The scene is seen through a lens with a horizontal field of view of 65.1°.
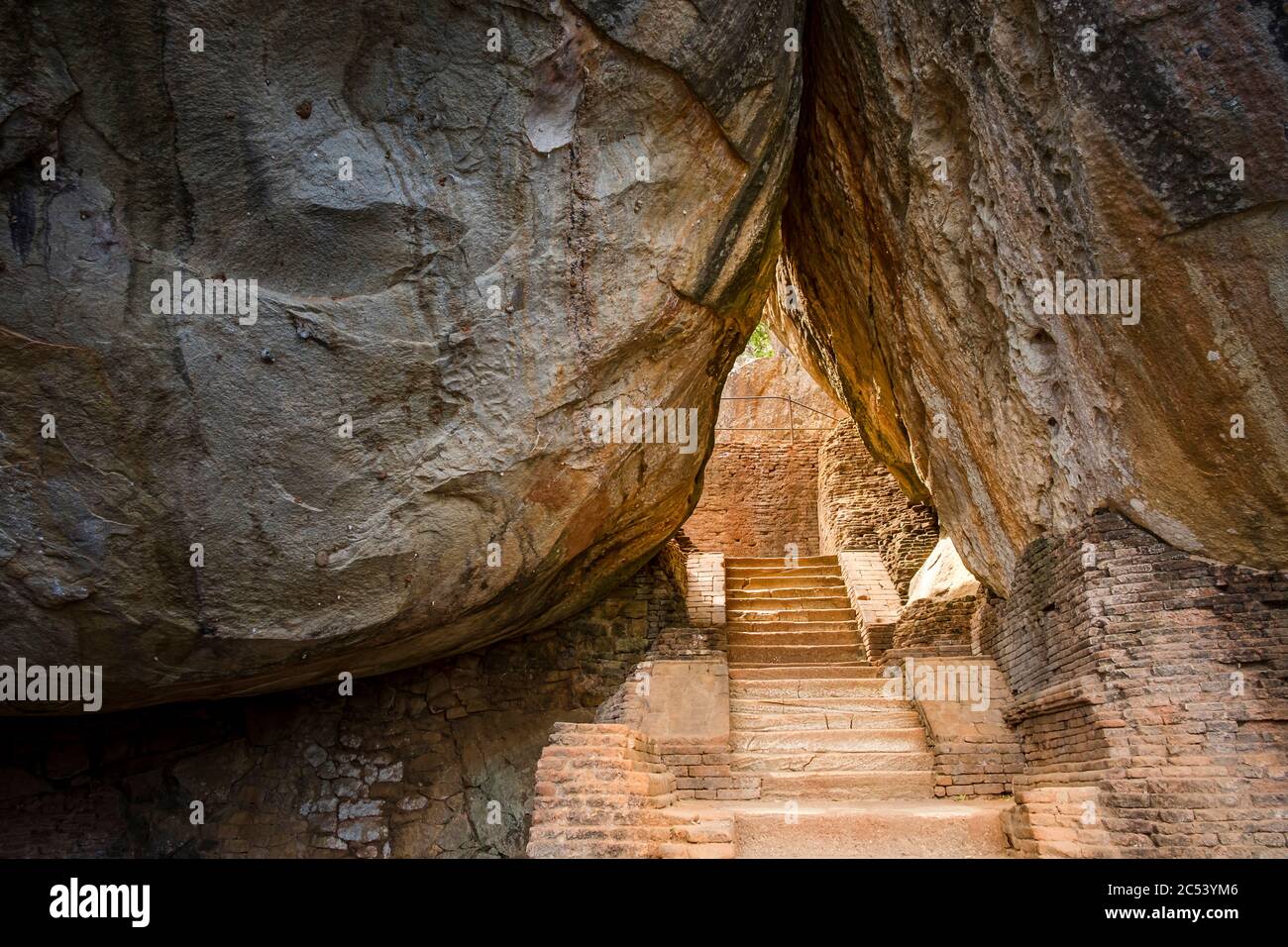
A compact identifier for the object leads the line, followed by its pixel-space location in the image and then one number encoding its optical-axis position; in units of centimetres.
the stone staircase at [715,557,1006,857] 679
